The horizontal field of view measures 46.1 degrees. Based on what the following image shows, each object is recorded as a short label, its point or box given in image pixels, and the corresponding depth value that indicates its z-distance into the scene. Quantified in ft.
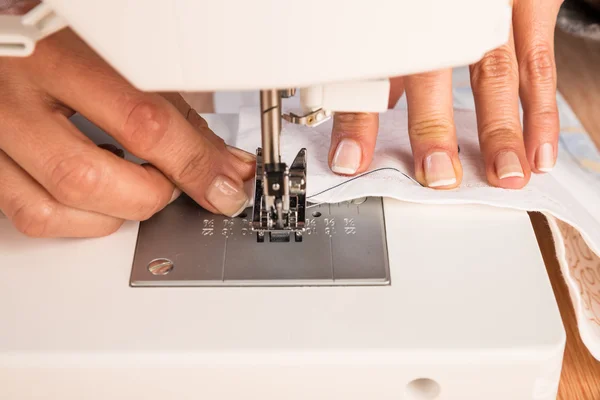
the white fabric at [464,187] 2.30
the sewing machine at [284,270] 1.50
